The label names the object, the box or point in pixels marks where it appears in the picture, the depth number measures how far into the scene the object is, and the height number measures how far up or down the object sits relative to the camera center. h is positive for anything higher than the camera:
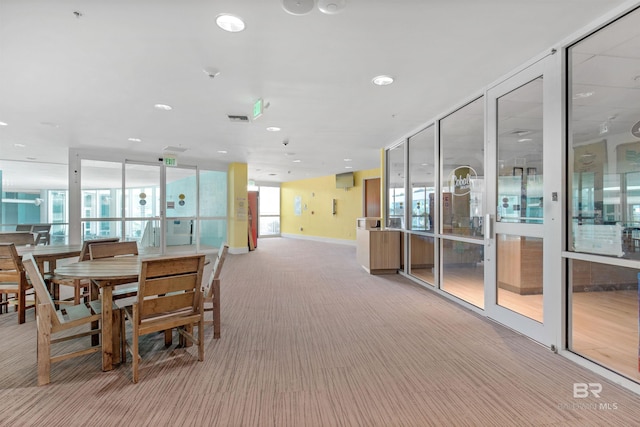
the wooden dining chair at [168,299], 2.24 -0.68
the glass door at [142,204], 8.12 +0.23
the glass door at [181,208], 8.65 +0.13
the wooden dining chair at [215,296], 2.99 -0.83
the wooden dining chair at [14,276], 3.46 -0.74
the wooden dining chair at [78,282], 3.45 -0.80
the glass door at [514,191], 3.12 +0.24
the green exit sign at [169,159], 8.01 +1.41
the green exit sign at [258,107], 3.75 +1.32
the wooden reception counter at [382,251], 6.17 -0.78
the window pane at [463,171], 4.14 +0.62
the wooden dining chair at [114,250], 3.30 -0.43
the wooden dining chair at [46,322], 2.15 -0.83
